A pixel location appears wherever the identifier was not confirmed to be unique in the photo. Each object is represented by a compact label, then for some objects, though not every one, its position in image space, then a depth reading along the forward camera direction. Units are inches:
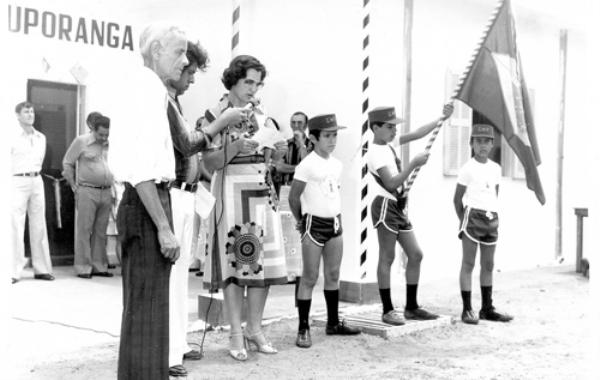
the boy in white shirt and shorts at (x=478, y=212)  264.8
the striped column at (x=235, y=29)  253.9
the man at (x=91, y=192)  348.2
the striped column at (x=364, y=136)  292.0
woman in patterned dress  200.8
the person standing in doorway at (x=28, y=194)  328.8
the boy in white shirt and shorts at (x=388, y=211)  243.3
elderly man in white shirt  131.1
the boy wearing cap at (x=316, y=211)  224.1
